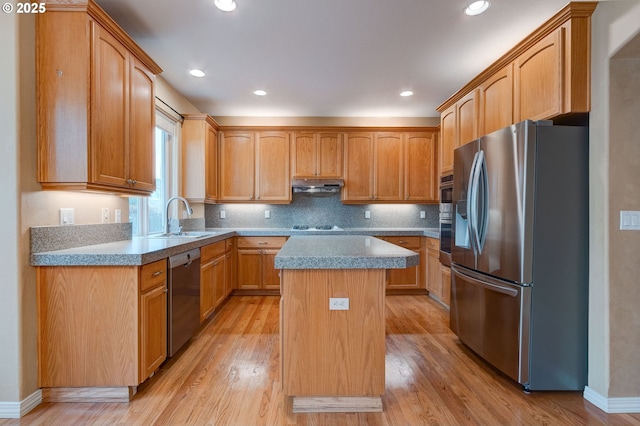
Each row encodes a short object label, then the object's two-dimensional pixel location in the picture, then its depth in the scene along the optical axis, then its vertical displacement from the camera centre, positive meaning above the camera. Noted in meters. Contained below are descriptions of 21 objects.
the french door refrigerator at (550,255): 1.91 -0.29
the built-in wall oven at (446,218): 3.13 -0.09
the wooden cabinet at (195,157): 3.84 +0.70
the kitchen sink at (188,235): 3.11 -0.27
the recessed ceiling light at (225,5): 2.00 +1.42
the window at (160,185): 3.04 +0.31
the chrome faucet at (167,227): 3.22 -0.18
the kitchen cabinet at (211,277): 2.94 -0.73
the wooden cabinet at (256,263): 4.09 -0.73
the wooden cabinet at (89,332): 1.79 -0.74
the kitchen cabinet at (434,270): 3.76 -0.78
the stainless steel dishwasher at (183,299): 2.24 -0.74
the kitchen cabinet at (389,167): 4.41 +0.65
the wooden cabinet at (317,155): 4.37 +0.83
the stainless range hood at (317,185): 4.24 +0.37
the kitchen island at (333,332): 1.72 -0.71
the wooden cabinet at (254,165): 4.37 +0.67
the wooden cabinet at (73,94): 1.78 +0.72
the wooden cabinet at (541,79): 1.85 +0.96
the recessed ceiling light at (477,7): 2.02 +1.43
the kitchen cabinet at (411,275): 4.14 -0.92
